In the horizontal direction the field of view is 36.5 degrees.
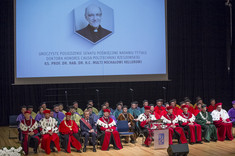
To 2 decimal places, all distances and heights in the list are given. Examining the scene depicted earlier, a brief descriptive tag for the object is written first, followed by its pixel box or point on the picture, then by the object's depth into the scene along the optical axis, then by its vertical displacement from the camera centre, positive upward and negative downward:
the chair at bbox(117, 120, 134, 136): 11.07 -1.45
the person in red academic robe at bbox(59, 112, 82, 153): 10.18 -1.51
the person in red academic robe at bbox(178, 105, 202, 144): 11.03 -1.44
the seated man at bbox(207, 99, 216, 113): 13.26 -1.05
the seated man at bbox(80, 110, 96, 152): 10.39 -1.39
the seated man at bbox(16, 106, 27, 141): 11.46 -1.13
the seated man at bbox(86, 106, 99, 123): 11.40 -1.10
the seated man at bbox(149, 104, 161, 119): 11.12 -1.06
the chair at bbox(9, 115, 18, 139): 12.31 -1.38
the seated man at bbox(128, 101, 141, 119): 12.41 -1.05
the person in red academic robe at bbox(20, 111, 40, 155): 9.86 -1.43
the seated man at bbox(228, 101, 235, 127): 12.39 -1.23
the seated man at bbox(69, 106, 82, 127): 11.54 -1.15
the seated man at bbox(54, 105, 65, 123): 11.93 -1.10
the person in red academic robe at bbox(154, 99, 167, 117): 12.49 -0.99
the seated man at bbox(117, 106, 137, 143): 11.67 -1.25
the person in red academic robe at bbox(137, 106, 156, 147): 10.68 -1.33
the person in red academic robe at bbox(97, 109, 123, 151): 10.41 -1.54
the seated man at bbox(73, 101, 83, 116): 12.60 -1.01
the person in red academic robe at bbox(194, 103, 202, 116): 11.98 -1.03
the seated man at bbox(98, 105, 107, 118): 11.96 -1.09
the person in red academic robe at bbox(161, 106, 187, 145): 10.91 -1.37
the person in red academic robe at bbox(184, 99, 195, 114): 12.34 -1.00
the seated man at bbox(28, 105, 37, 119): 11.84 -0.87
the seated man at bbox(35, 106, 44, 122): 11.65 -1.10
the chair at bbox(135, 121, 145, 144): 11.20 -1.53
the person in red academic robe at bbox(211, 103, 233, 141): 11.62 -1.46
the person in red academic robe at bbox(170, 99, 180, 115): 11.67 -0.98
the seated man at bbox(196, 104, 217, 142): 11.38 -1.48
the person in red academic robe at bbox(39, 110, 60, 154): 9.97 -1.47
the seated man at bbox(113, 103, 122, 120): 12.16 -1.05
